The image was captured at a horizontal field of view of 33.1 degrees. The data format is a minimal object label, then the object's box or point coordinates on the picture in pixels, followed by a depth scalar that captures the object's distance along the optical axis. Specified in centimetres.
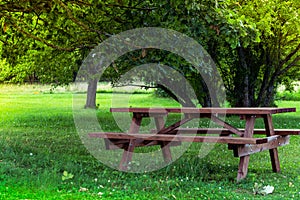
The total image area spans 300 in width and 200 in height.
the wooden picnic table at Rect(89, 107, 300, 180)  729
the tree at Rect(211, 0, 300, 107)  1675
